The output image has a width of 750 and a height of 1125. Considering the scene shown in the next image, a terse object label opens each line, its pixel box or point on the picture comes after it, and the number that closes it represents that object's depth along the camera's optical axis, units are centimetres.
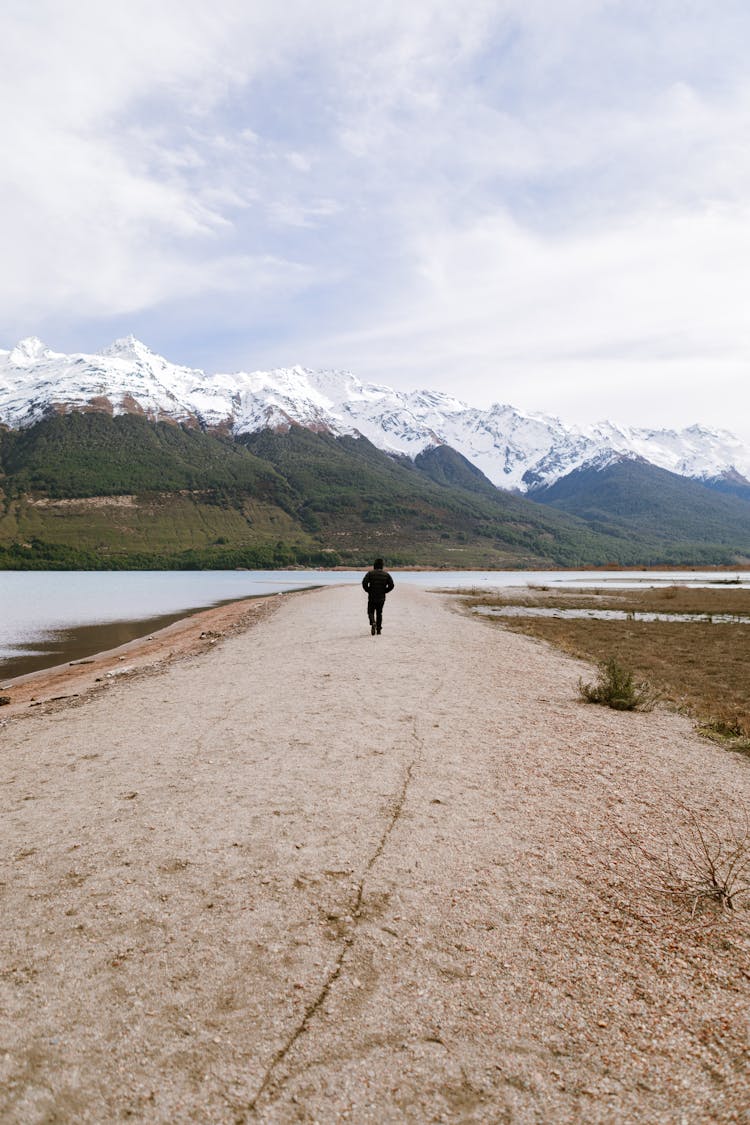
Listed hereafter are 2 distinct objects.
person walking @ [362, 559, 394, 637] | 2383
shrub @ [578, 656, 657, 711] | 1351
